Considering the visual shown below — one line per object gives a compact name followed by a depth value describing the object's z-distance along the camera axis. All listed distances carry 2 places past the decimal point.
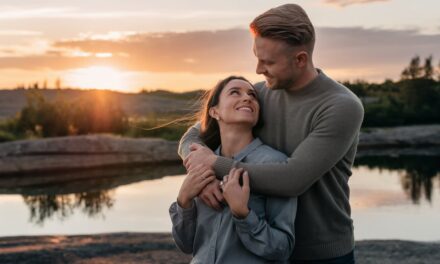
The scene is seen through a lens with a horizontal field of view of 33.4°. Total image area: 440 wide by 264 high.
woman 2.26
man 2.31
